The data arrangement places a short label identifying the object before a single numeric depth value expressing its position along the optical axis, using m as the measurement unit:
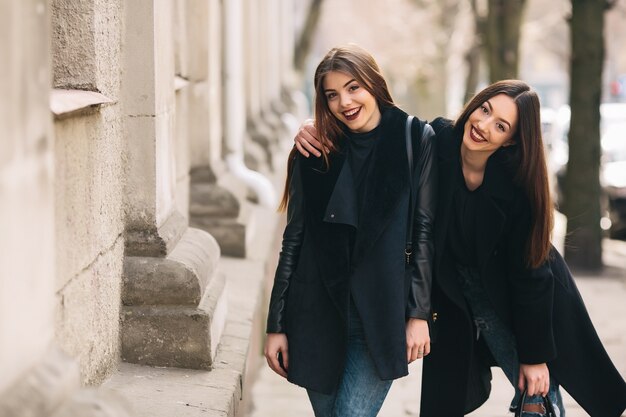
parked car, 17.42
